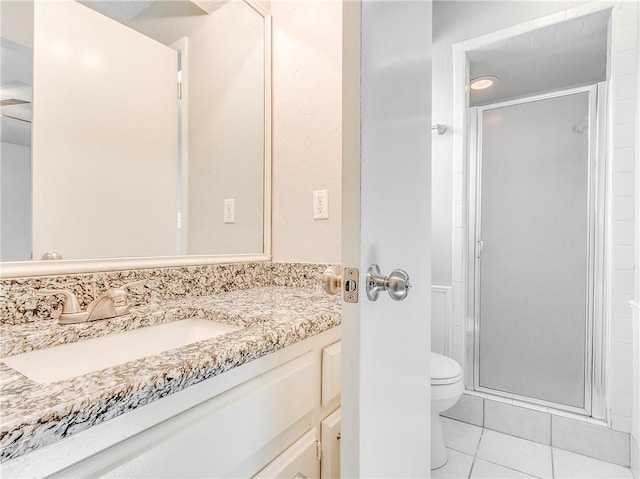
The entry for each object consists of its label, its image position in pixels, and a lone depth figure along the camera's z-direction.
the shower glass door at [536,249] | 1.80
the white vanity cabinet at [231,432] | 0.40
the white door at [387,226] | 0.56
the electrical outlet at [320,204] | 1.33
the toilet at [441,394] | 1.40
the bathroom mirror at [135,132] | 0.81
